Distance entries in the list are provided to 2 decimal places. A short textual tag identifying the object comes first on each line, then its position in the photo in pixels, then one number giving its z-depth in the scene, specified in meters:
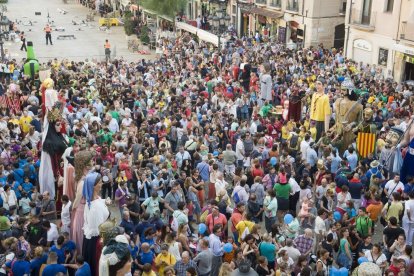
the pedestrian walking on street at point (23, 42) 39.83
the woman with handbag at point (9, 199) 11.29
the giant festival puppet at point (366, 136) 14.32
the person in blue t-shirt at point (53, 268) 8.55
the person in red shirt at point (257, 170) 12.80
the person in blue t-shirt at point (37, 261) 8.93
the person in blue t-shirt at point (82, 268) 8.16
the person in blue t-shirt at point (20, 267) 8.81
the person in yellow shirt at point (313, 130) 15.28
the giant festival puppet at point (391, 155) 13.01
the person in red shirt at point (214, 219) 10.32
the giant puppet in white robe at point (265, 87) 20.10
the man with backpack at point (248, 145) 14.52
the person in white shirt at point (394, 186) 11.75
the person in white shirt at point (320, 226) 10.38
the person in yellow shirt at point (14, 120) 15.74
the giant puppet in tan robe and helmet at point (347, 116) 14.77
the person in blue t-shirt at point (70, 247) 9.10
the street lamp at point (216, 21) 30.35
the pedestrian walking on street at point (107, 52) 33.01
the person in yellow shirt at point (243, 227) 10.18
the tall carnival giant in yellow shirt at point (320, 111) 15.59
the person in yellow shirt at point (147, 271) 8.35
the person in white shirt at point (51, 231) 9.83
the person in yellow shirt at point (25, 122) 15.80
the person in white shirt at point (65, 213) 10.20
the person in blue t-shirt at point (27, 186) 12.03
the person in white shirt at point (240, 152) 14.31
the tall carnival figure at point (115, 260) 6.76
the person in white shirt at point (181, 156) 13.64
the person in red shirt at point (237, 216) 10.52
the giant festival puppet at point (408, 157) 11.93
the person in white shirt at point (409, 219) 10.82
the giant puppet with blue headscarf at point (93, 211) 8.31
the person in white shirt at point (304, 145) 13.77
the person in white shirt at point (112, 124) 15.90
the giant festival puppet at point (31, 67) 22.87
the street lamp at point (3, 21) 37.22
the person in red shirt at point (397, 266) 8.98
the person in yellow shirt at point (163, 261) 9.06
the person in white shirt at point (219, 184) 12.13
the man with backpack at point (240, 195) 11.66
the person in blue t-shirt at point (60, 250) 9.04
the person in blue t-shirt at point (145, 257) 9.00
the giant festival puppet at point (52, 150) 11.68
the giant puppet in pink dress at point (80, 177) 8.80
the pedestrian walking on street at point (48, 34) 42.25
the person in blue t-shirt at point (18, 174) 12.24
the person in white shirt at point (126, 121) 15.86
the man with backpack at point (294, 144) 14.30
